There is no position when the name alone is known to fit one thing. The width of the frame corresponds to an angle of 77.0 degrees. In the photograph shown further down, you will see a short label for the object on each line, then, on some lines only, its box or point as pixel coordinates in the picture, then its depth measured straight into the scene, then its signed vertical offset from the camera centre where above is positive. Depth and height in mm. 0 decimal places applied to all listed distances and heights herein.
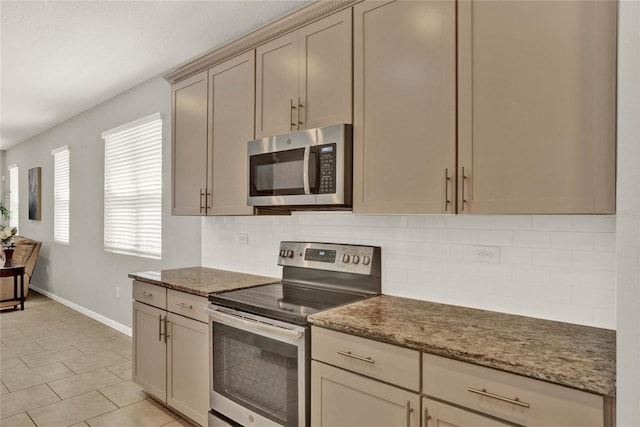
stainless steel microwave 1987 +214
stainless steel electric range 1846 -612
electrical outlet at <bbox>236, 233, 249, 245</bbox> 3021 -233
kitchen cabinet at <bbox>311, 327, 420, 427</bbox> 1456 -680
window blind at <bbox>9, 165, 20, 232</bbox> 7836 +209
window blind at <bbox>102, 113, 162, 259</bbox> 3969 +203
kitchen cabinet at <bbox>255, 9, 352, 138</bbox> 2031 +716
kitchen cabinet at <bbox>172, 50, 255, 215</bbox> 2568 +486
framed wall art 6749 +218
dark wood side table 5570 -996
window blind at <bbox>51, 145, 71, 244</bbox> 5883 +186
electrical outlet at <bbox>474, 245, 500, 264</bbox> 1833 -207
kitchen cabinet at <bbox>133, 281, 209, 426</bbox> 2379 -910
